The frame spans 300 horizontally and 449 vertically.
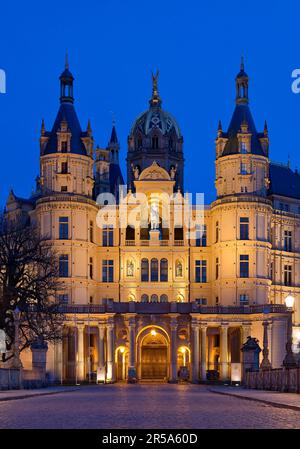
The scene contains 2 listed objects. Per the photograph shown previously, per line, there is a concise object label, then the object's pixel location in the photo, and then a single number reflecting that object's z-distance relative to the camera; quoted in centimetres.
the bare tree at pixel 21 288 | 6412
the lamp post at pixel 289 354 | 4719
